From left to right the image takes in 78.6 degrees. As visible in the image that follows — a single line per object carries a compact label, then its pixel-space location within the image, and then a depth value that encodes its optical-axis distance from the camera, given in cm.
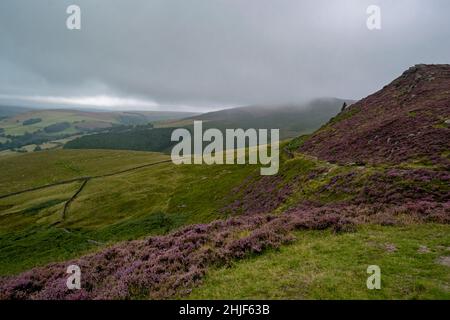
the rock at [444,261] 1379
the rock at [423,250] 1551
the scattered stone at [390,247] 1605
